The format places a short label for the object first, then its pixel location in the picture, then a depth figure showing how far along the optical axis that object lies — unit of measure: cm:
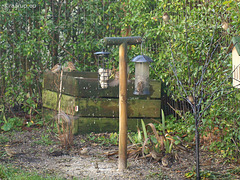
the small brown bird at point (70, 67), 1214
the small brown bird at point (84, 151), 875
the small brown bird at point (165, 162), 775
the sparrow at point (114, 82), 1057
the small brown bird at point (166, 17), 977
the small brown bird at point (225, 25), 797
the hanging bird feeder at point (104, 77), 946
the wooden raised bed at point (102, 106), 1047
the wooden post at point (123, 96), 737
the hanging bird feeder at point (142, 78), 779
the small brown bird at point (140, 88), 779
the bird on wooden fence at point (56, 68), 1171
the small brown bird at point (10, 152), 847
